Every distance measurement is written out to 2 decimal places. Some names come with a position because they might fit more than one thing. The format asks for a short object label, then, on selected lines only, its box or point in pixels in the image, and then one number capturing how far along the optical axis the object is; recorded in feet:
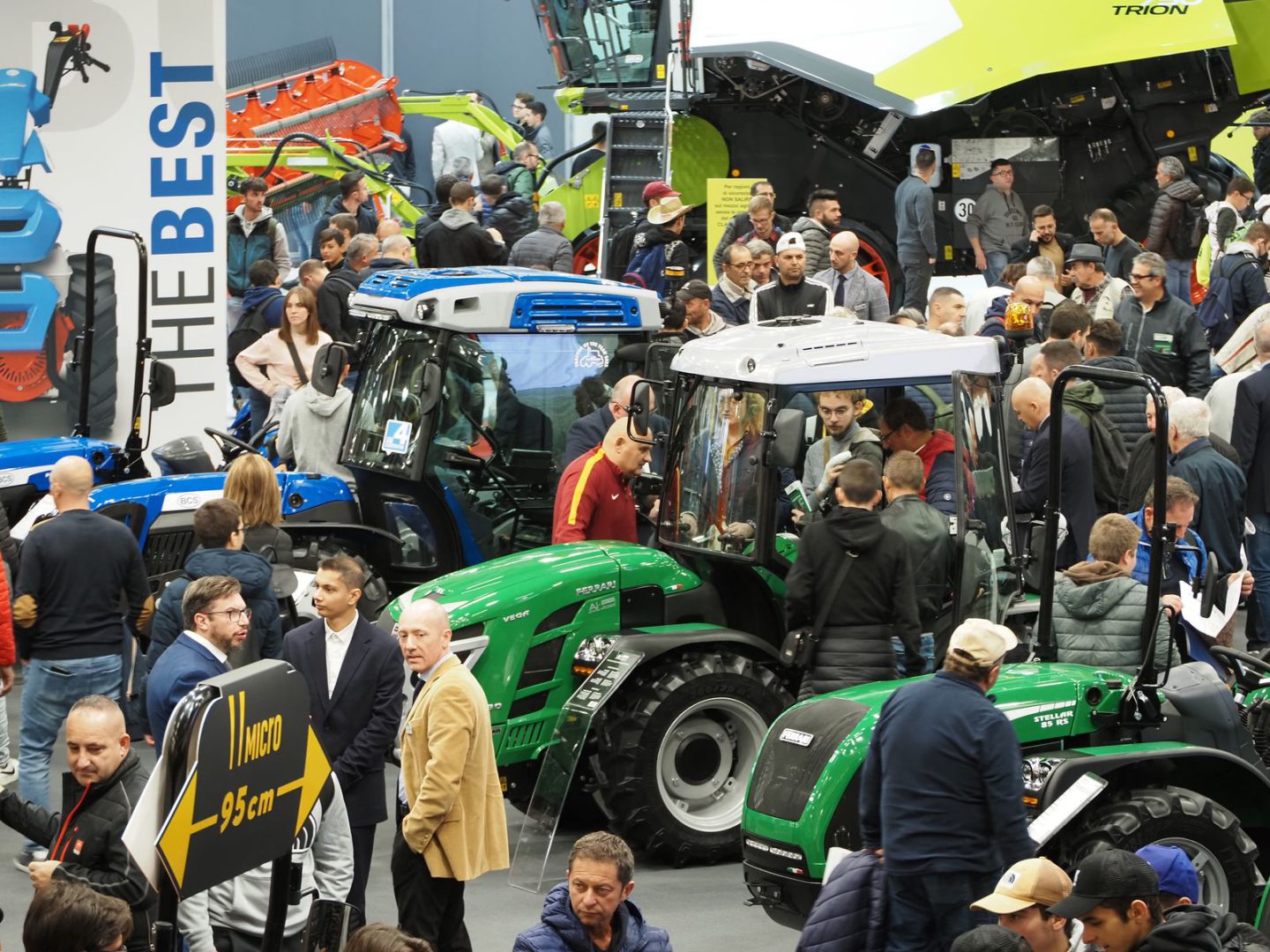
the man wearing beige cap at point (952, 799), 37.91
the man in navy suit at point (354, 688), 45.73
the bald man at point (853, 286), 92.32
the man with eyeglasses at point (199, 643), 44.45
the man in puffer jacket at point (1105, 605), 47.62
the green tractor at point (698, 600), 52.85
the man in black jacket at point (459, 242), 102.06
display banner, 81.05
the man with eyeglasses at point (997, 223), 117.29
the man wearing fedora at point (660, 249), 103.45
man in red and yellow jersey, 59.06
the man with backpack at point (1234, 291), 94.07
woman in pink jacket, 81.61
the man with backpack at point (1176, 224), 110.01
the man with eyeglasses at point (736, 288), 90.27
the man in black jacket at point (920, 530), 51.16
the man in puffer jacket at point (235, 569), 52.90
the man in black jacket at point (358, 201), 122.83
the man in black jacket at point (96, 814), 37.40
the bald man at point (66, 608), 55.01
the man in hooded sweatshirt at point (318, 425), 72.64
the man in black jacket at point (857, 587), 50.03
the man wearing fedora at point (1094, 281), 87.92
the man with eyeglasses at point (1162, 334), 80.84
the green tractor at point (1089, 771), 43.50
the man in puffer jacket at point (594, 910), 36.19
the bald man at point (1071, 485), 62.64
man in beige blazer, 42.16
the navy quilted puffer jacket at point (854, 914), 38.65
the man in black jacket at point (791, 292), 84.17
